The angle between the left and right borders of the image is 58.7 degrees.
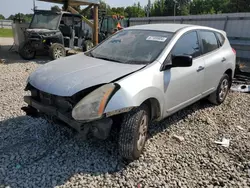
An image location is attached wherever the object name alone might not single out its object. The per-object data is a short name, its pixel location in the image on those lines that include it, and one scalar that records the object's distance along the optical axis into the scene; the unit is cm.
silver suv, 252
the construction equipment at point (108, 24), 1565
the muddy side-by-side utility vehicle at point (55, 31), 966
